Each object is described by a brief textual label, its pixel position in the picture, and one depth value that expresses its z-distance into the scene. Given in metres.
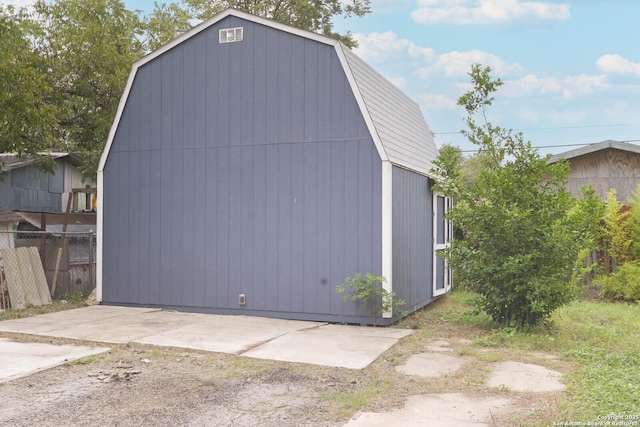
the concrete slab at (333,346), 5.52
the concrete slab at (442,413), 3.75
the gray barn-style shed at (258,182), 7.66
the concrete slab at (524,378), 4.57
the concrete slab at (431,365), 5.08
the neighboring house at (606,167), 12.23
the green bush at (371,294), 7.32
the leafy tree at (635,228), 10.02
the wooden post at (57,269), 9.88
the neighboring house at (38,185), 13.84
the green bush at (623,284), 9.95
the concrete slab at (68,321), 6.88
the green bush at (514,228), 6.58
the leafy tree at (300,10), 20.00
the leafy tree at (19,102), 9.95
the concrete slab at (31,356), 5.10
